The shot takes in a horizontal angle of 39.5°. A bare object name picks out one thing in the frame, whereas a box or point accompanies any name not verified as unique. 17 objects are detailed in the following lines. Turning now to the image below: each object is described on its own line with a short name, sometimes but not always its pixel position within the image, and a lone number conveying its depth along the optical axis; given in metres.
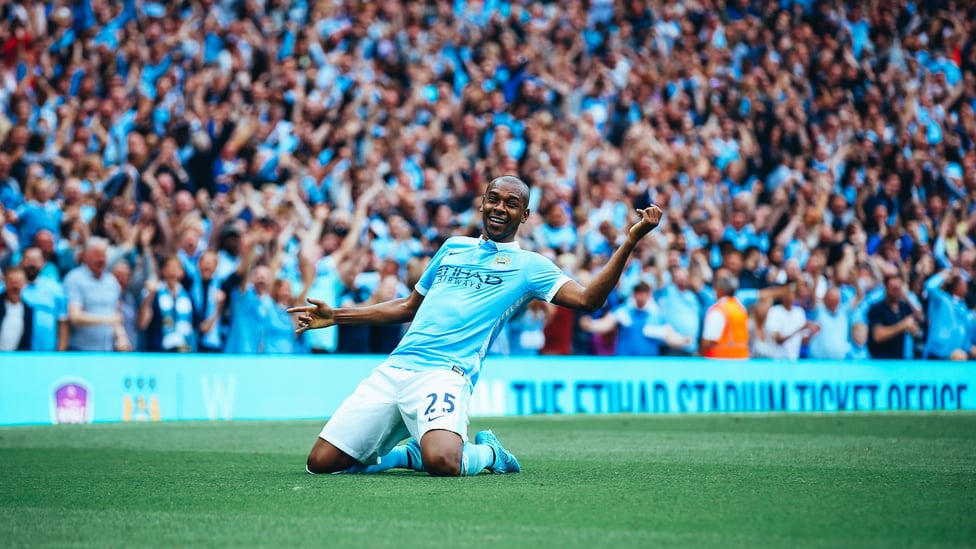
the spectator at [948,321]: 21.36
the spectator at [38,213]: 16.31
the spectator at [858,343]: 20.80
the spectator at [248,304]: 16.69
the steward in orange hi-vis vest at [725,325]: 18.16
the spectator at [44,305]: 15.30
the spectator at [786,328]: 19.86
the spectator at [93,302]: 15.61
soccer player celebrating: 8.32
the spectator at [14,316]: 15.15
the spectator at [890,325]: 20.80
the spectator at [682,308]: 19.27
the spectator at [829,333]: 20.44
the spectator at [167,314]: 16.16
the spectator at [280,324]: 16.66
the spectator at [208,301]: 16.34
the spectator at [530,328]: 18.47
